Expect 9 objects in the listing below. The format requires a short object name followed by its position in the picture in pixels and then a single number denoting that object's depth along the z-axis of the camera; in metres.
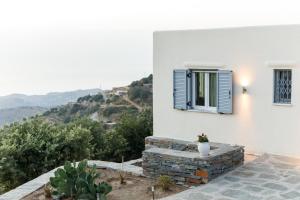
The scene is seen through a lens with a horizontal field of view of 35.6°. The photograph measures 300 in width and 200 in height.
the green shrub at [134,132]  19.39
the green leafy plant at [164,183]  10.99
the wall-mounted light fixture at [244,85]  14.24
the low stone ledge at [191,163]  11.35
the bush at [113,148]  18.78
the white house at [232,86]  13.41
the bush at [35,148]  14.61
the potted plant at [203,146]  11.49
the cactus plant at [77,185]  9.61
